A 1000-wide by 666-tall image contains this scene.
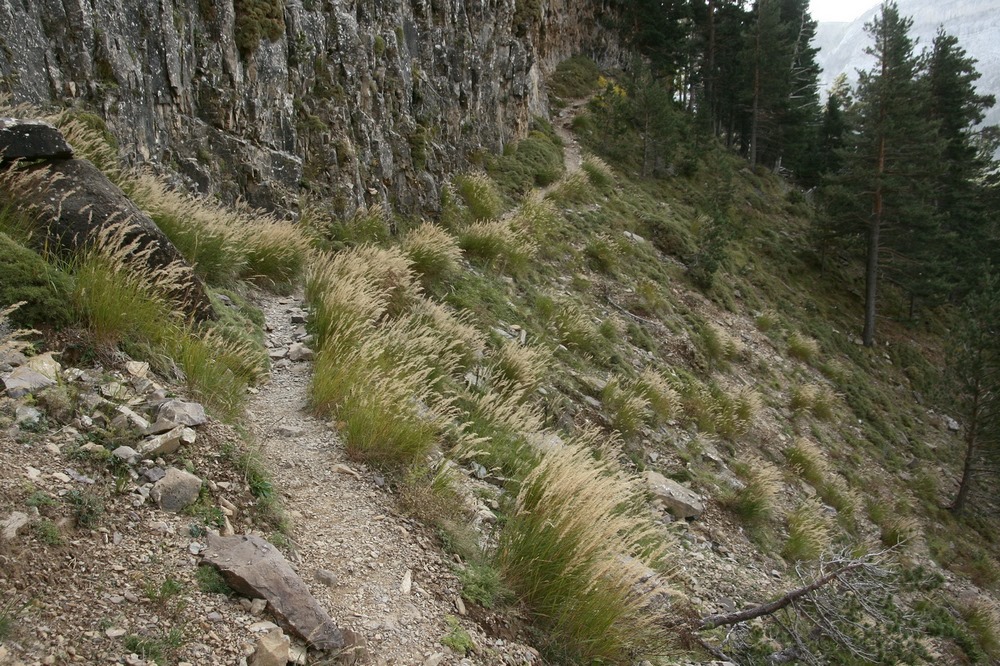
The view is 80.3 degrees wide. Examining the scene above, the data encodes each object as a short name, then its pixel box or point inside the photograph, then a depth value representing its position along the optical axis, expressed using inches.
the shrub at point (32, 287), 142.5
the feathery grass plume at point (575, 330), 418.9
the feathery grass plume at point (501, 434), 204.7
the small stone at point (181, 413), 139.1
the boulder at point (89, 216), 168.7
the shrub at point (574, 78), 1250.6
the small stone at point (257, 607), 108.5
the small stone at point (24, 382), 124.3
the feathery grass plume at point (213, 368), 163.2
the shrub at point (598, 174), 837.2
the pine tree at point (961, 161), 1089.4
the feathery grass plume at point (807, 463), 450.6
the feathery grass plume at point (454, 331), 283.0
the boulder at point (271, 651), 99.5
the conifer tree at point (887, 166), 928.9
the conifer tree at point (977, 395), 648.4
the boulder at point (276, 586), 109.3
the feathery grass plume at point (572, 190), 706.2
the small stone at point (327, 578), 126.7
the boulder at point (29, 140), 172.9
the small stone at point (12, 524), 95.7
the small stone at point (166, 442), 128.6
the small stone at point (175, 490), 121.9
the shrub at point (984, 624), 391.5
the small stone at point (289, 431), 175.2
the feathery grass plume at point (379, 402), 173.6
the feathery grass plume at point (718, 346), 559.0
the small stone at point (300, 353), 224.9
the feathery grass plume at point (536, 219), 554.9
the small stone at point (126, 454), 124.7
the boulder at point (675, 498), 293.1
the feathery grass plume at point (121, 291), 152.9
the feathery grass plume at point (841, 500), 427.6
